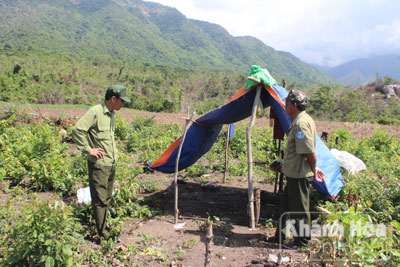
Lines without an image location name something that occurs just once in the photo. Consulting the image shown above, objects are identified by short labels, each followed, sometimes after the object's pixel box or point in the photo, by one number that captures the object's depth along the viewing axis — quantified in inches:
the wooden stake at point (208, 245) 109.5
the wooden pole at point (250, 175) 166.1
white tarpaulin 183.2
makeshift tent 157.5
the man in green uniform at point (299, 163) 127.2
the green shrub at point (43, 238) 106.8
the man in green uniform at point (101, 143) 127.6
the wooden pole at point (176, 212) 177.3
